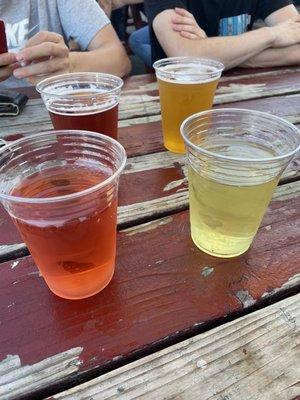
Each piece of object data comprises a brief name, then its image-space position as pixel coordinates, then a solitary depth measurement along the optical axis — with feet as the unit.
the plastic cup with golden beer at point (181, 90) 2.43
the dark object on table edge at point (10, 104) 3.17
